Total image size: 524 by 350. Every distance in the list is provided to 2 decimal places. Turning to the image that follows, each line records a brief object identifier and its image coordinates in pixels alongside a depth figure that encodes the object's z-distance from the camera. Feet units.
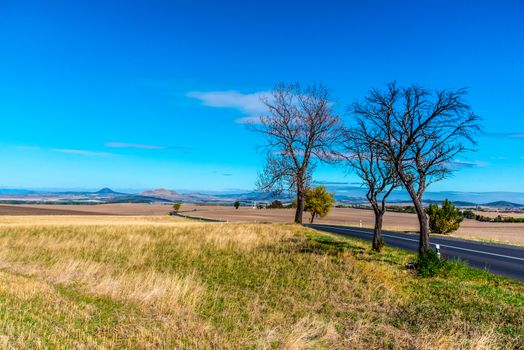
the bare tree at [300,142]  108.88
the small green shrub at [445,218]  123.65
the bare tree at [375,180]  63.10
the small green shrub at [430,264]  45.85
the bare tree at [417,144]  50.75
